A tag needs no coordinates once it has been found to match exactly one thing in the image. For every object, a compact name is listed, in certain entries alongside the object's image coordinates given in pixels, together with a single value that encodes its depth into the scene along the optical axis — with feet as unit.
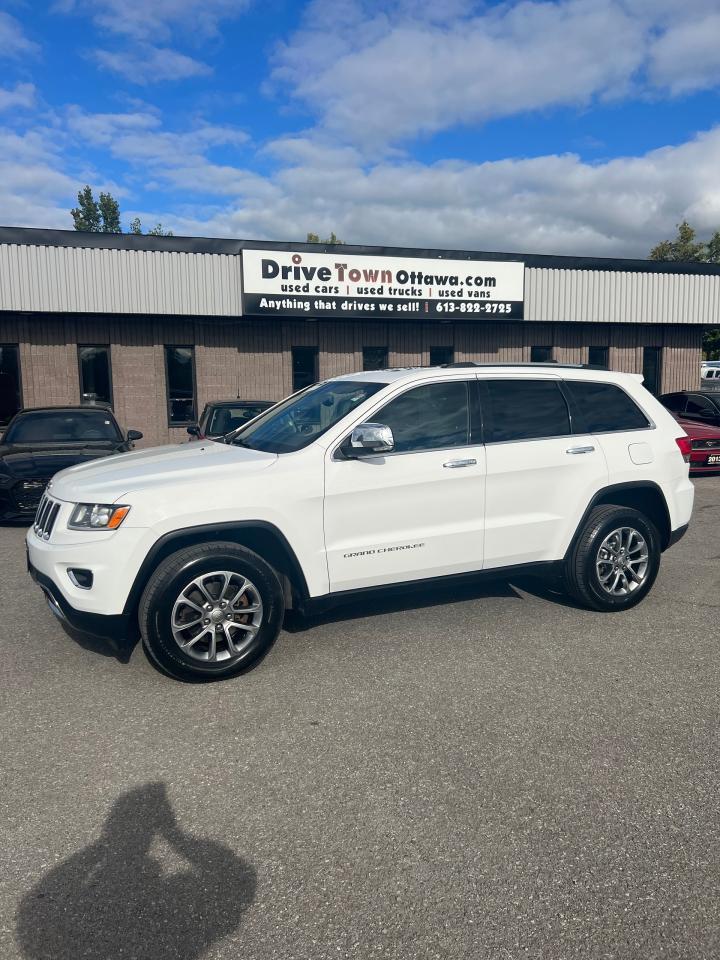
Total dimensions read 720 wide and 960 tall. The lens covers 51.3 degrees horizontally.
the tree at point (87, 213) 229.86
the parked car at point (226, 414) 36.37
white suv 13.88
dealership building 51.01
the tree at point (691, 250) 159.22
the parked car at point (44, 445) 29.58
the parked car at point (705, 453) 41.98
